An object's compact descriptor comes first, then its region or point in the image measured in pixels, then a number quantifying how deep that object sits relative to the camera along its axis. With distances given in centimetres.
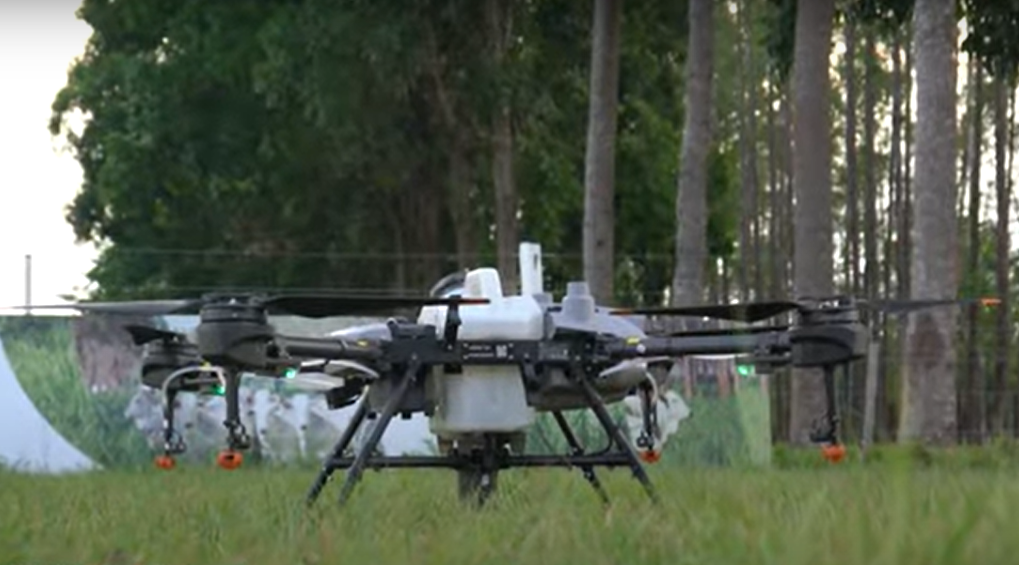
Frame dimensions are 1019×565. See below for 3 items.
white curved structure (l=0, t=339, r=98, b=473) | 3130
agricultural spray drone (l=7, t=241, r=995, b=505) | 1208
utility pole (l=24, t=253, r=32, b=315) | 3434
